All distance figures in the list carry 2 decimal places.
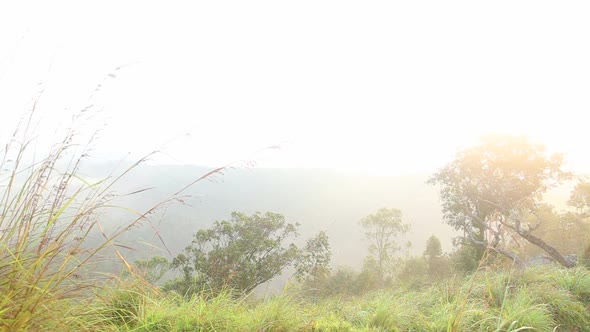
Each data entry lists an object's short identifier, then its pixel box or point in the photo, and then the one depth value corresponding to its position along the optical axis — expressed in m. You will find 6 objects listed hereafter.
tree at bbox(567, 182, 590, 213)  22.80
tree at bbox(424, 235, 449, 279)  28.85
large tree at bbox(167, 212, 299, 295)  18.73
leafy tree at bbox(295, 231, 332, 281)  20.81
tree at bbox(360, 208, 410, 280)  35.97
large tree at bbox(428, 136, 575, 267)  20.02
